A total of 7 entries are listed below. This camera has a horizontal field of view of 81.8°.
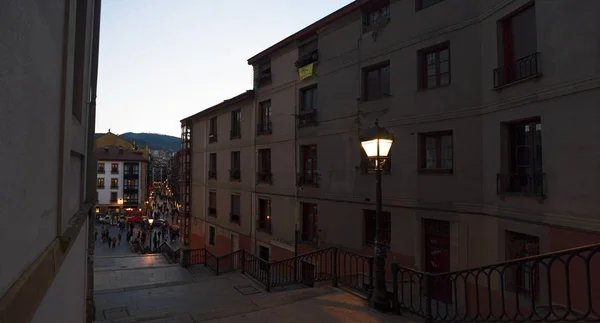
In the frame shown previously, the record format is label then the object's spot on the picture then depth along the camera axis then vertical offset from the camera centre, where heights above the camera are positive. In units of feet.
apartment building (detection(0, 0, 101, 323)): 5.32 +0.37
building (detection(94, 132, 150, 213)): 228.02 -2.01
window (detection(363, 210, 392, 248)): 44.11 -6.55
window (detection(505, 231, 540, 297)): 30.01 -6.83
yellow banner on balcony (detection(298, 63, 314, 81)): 55.92 +17.28
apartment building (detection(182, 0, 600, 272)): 26.66 +5.14
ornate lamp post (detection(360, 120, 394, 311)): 25.36 -2.00
